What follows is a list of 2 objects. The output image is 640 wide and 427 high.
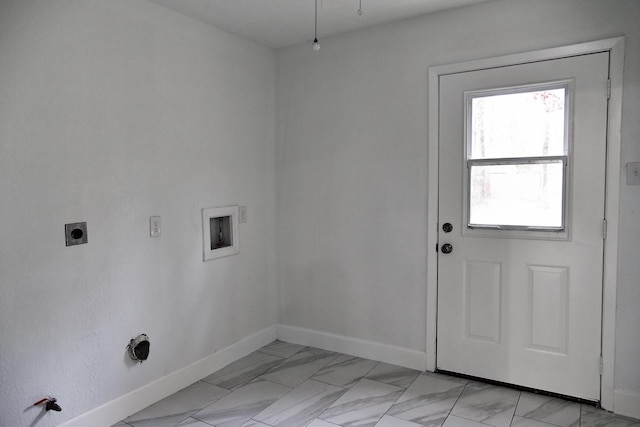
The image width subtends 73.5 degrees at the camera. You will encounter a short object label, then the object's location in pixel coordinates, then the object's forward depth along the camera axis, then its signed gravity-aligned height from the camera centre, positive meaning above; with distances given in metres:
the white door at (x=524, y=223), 2.50 -0.23
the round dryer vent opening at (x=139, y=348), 2.54 -0.95
